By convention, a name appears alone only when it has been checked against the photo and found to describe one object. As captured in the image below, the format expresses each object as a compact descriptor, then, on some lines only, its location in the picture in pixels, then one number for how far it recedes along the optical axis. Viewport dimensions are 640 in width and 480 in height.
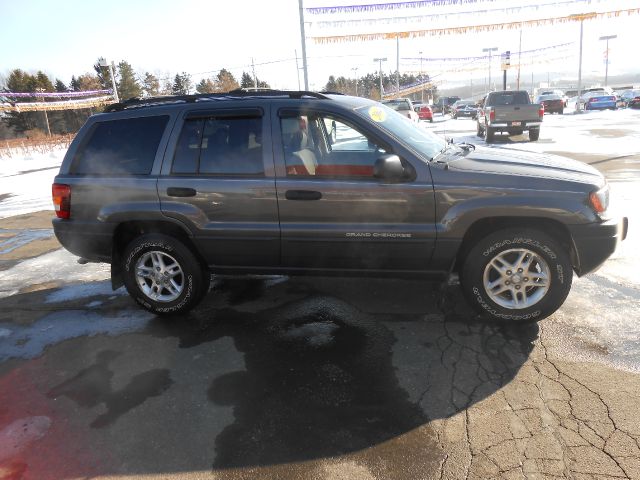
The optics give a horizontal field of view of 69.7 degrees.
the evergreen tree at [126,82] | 59.91
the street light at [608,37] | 63.25
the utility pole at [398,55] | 46.28
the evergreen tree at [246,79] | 70.62
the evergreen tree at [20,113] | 53.56
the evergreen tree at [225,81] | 63.47
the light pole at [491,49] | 53.33
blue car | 35.84
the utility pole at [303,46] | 15.97
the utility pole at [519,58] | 41.57
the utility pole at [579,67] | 42.69
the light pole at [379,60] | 50.04
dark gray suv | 3.56
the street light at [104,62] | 25.15
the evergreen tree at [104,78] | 58.00
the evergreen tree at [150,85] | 60.91
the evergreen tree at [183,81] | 63.78
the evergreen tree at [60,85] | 62.58
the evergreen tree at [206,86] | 63.56
